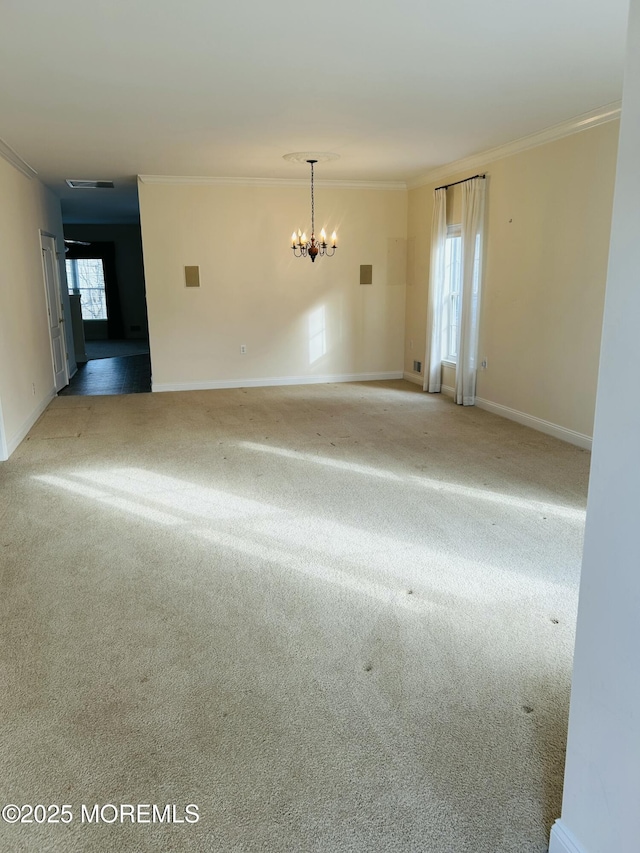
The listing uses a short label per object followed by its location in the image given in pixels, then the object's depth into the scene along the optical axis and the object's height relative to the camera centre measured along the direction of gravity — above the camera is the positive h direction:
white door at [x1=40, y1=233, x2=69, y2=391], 8.24 -0.33
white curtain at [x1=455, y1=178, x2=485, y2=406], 6.70 -0.07
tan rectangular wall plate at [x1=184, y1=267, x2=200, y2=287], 8.07 +0.12
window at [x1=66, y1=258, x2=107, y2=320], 15.10 +0.04
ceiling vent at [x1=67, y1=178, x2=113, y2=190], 7.99 +1.30
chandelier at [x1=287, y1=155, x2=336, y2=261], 7.67 +0.48
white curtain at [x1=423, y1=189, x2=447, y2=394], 7.50 -0.20
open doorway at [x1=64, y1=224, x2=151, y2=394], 14.78 +0.08
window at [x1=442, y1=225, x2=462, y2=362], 7.52 -0.14
